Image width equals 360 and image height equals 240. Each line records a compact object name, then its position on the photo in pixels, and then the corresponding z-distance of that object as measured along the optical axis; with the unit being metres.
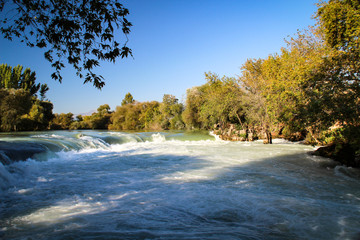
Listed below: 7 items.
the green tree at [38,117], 29.28
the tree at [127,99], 66.25
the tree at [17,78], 47.84
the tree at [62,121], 37.37
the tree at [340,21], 7.90
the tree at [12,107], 25.31
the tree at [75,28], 3.81
